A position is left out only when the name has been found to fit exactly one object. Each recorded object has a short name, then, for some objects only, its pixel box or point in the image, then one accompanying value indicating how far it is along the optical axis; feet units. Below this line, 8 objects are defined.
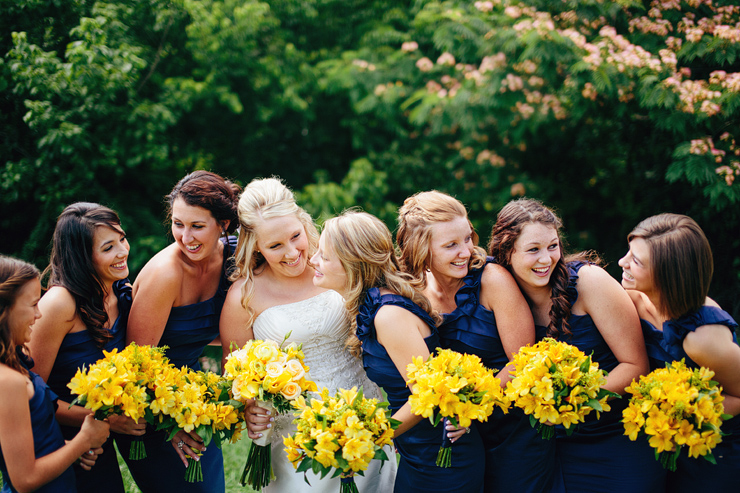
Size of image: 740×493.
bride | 12.21
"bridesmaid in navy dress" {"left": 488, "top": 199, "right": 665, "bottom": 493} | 10.91
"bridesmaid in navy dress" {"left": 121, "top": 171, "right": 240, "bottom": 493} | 12.43
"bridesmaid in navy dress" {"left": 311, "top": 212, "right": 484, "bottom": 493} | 10.62
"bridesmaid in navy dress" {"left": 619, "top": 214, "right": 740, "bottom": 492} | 9.91
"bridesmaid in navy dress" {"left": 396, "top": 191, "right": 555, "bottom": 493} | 11.18
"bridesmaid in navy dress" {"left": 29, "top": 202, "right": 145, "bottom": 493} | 10.91
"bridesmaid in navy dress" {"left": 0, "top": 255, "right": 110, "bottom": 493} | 8.69
